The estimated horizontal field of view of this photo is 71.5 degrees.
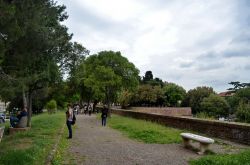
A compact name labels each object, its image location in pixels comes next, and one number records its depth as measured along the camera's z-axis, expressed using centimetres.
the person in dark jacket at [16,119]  1050
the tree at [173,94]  3789
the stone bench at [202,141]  547
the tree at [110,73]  1756
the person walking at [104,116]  1330
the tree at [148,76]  4669
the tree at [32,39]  531
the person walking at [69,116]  847
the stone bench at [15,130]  999
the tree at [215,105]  3265
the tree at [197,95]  3707
